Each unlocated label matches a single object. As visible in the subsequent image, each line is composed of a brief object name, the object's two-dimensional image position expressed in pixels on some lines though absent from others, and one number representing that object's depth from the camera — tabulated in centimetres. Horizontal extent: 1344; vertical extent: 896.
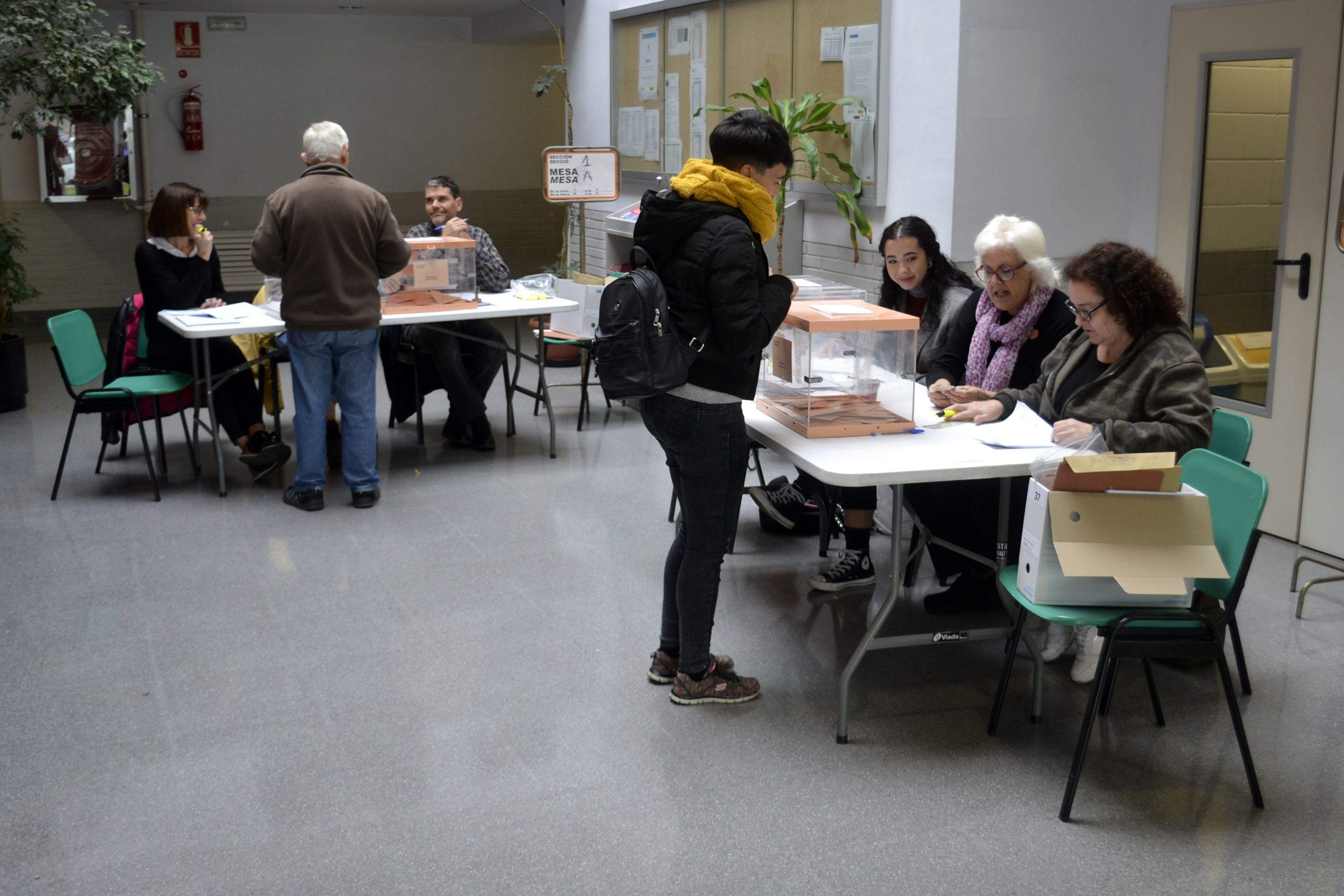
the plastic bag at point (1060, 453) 288
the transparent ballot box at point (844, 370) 329
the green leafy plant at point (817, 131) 559
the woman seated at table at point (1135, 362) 307
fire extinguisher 1052
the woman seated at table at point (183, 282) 541
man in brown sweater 485
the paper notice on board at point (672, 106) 749
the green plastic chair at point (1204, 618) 269
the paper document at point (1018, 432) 322
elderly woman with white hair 370
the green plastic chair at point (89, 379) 511
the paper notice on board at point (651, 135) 779
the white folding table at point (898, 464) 296
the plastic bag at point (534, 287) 618
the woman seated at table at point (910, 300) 416
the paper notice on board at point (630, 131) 801
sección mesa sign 647
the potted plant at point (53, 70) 620
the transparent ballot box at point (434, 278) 578
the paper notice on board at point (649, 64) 771
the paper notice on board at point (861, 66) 558
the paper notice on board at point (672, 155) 754
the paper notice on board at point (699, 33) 713
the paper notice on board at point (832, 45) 581
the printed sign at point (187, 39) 1055
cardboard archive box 270
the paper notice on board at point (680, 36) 732
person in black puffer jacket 297
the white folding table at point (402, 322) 514
